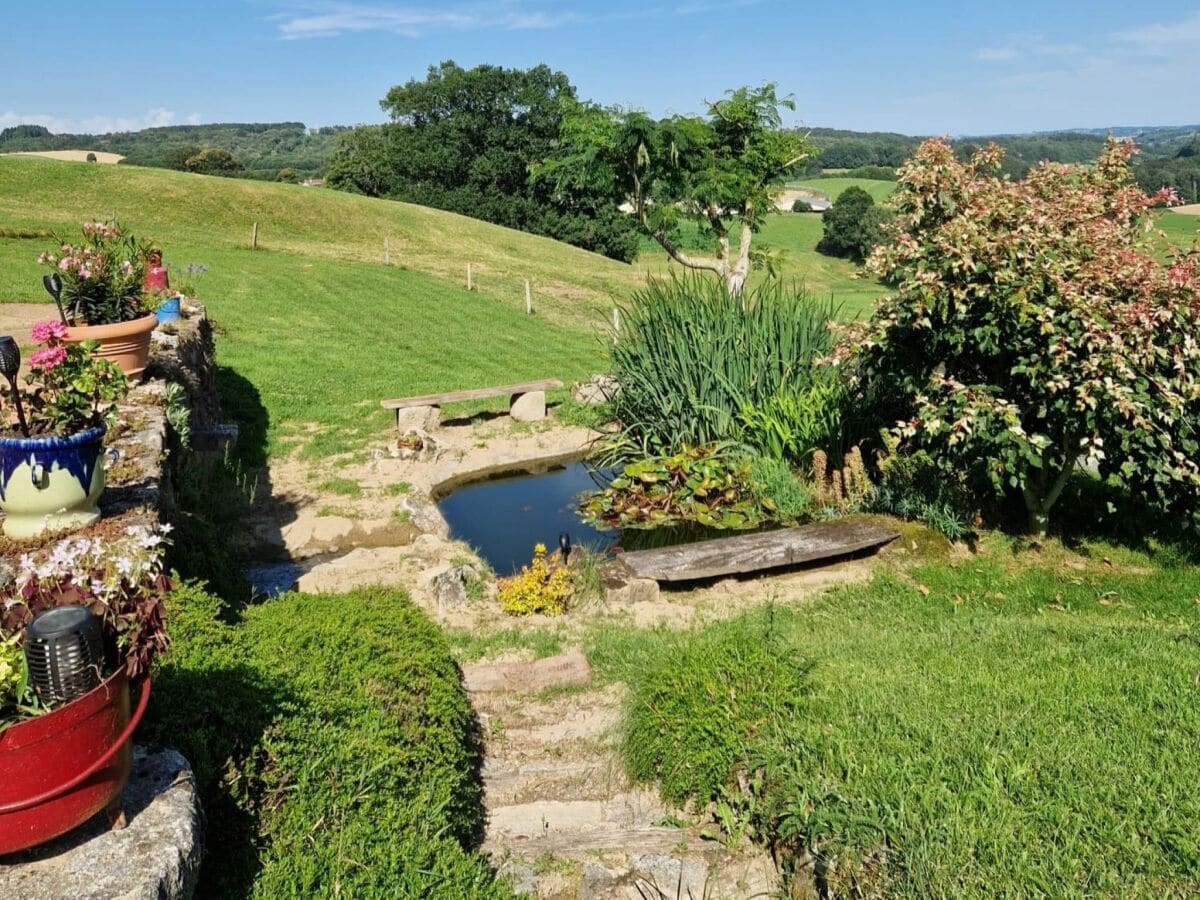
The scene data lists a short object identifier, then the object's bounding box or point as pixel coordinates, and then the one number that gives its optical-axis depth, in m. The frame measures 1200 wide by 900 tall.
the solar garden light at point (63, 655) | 1.89
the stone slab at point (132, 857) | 1.87
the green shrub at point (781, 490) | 7.41
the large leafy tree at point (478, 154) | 52.66
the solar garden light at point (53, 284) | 4.51
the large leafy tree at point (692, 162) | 11.75
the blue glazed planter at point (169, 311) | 8.57
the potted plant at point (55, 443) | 3.32
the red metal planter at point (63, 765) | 1.82
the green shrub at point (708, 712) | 3.77
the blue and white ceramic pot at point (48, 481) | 3.31
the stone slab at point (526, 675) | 4.86
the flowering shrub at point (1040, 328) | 5.29
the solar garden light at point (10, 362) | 3.26
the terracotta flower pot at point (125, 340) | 5.52
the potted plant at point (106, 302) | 5.68
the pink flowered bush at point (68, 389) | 3.47
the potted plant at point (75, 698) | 1.84
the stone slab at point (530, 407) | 11.06
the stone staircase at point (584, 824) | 3.32
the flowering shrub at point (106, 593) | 2.07
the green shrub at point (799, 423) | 7.68
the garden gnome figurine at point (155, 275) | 8.84
